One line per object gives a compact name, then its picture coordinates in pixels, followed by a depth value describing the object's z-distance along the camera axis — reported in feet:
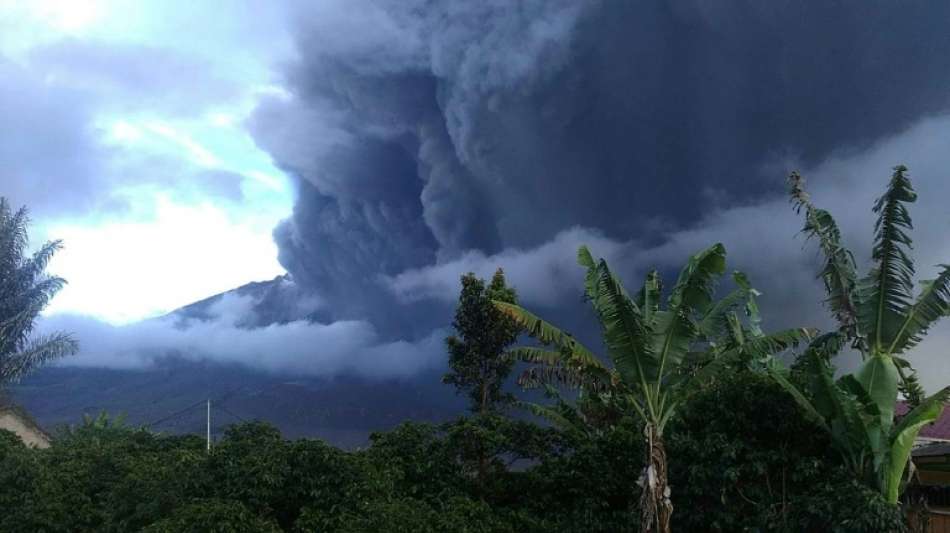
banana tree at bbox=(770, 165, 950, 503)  36.14
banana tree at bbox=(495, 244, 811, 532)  36.96
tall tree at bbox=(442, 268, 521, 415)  63.72
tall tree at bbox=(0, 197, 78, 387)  102.63
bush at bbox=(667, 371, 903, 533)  38.14
